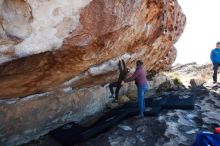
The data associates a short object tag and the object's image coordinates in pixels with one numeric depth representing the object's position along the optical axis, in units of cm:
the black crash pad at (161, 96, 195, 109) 437
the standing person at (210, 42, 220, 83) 525
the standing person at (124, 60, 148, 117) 392
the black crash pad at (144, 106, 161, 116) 411
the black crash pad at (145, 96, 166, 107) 444
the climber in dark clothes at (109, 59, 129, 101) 443
